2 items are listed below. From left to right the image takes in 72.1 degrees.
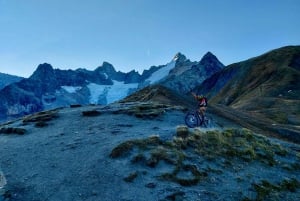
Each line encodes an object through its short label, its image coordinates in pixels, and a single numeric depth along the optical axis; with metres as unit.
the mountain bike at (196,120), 22.03
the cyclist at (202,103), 21.46
